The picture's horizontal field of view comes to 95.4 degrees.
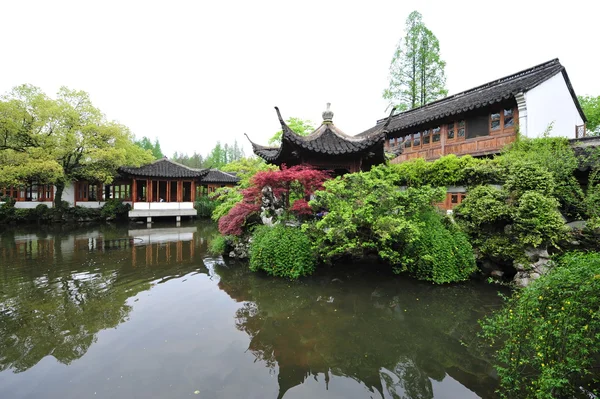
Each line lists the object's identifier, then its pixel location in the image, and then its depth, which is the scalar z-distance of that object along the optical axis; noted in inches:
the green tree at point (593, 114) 797.2
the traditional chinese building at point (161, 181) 714.2
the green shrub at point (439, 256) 241.3
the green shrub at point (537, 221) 220.7
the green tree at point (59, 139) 617.0
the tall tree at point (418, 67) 717.3
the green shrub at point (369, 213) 233.8
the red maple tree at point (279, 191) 282.4
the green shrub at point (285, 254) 262.8
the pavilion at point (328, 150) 293.6
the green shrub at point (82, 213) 724.7
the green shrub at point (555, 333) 93.8
